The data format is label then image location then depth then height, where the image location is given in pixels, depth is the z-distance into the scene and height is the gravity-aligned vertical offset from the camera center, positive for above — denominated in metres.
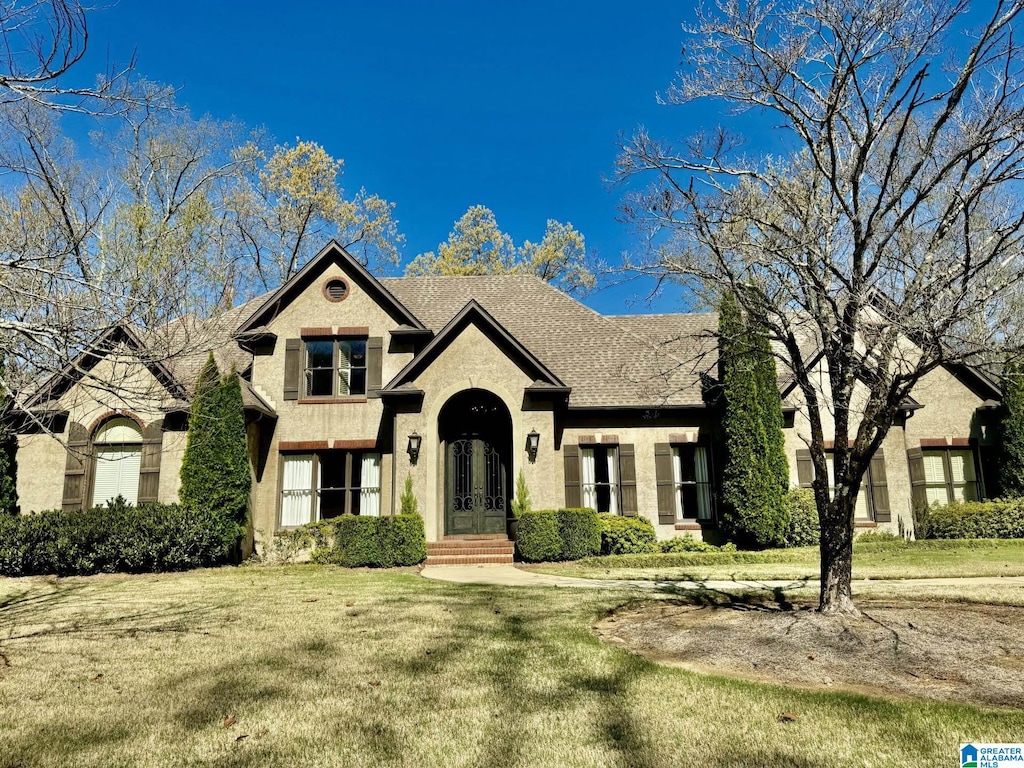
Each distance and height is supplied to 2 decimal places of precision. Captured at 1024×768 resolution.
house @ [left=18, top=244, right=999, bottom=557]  14.83 +1.66
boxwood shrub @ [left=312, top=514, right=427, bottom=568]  13.34 -0.89
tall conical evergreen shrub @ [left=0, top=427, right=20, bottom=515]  14.33 +0.75
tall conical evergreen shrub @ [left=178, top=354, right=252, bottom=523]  13.50 +1.04
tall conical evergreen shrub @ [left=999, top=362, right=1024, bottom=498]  16.09 +1.10
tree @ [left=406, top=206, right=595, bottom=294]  35.31 +13.49
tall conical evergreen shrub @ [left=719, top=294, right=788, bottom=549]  14.79 +0.83
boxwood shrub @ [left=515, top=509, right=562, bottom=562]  13.48 -0.89
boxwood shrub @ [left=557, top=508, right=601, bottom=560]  13.62 -0.81
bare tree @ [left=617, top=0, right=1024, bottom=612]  6.36 +2.87
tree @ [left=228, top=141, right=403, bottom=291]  29.39 +13.99
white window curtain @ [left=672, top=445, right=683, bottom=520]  16.24 +0.44
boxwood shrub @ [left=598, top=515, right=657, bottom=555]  14.50 -0.95
